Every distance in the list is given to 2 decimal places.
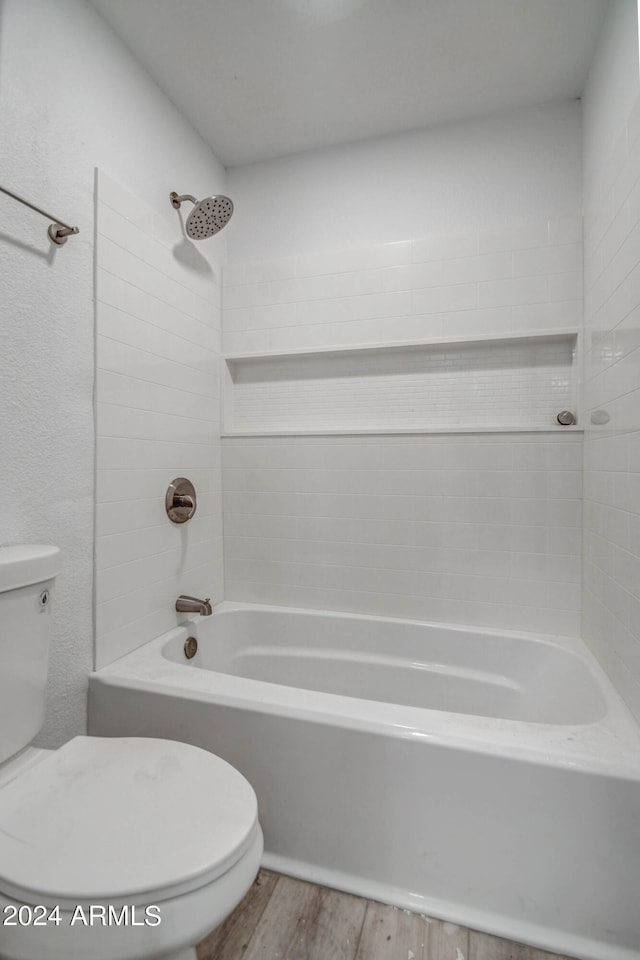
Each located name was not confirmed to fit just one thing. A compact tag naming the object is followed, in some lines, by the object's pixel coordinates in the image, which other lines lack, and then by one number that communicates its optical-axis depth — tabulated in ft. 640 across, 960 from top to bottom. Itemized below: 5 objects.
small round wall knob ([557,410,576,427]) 5.46
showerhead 5.22
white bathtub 3.10
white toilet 2.15
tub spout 5.56
